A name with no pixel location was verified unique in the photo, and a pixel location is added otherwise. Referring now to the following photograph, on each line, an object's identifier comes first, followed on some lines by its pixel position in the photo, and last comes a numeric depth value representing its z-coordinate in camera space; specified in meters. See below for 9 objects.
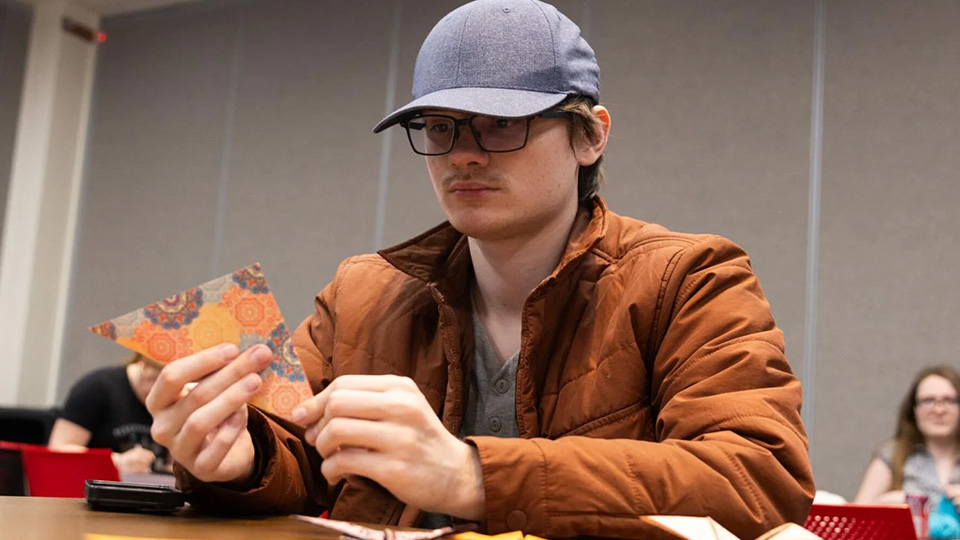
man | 1.10
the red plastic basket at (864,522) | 1.90
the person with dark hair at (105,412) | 4.19
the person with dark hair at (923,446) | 4.12
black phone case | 1.21
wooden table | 0.96
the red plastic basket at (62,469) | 2.46
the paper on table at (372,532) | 0.96
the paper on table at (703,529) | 0.94
